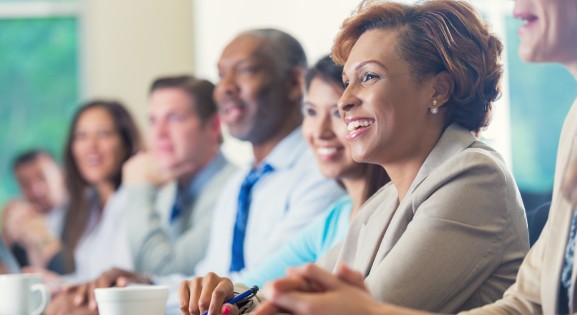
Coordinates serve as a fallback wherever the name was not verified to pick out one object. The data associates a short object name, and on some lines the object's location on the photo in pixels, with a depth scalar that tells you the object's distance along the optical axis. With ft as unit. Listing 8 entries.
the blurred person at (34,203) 13.98
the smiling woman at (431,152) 4.40
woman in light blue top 7.21
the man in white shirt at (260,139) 8.73
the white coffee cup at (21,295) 6.29
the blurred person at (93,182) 12.33
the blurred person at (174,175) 10.87
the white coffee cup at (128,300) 4.91
